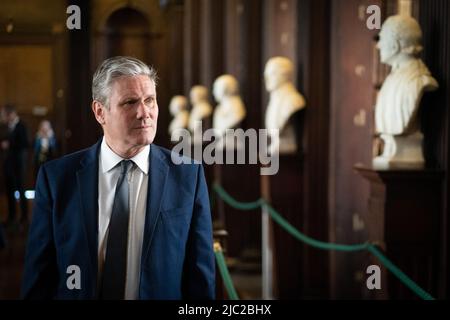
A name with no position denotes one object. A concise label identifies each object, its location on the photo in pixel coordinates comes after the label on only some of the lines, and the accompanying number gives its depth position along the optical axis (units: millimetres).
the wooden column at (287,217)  6301
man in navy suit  1909
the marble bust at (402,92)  3949
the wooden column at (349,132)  5371
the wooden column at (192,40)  12742
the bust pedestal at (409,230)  4086
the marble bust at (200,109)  9836
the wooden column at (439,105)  3939
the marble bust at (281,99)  6043
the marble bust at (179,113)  11709
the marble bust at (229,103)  7773
